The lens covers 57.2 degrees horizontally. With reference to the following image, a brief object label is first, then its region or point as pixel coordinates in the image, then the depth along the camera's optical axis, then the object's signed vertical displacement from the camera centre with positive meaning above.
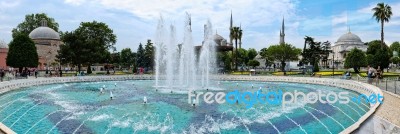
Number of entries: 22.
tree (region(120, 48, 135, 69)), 75.38 +1.82
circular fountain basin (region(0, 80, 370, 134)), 13.67 -2.19
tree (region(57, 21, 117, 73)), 48.72 +2.31
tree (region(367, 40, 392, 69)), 43.68 +0.80
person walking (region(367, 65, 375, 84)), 24.59 -0.64
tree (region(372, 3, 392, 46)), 43.78 +6.40
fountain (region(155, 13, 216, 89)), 33.47 +0.50
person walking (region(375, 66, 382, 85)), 23.83 -0.87
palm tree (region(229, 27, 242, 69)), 65.81 +5.95
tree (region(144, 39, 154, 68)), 61.03 +1.88
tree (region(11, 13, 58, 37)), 76.89 +9.19
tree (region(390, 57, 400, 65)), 78.10 +1.42
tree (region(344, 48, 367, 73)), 49.91 +0.79
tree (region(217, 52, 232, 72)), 57.78 +1.24
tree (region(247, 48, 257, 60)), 99.50 +3.27
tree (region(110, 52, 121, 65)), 69.28 +1.59
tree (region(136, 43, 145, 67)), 60.78 +1.54
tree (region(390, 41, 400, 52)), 90.43 +4.89
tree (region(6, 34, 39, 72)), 47.28 +1.77
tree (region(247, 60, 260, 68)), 80.11 +0.65
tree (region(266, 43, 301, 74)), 67.19 +2.55
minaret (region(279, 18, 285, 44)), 85.44 +7.53
